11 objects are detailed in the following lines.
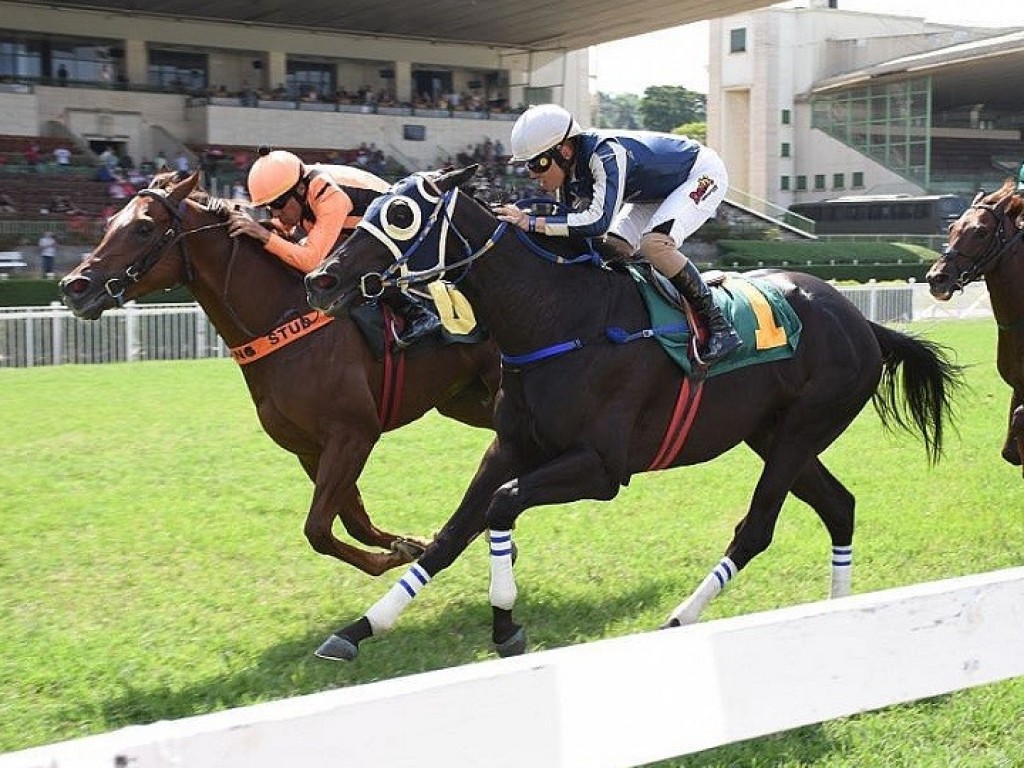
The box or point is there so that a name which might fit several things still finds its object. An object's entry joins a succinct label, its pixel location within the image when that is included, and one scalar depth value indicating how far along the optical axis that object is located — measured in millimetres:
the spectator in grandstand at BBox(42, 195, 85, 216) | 26266
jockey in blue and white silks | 4477
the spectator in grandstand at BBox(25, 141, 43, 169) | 27938
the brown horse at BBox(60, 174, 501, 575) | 5098
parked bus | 42094
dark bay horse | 4285
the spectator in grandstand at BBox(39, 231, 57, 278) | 22391
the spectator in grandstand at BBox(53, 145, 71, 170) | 28483
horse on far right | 7297
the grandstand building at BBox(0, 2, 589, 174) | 31109
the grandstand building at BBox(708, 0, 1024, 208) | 49250
